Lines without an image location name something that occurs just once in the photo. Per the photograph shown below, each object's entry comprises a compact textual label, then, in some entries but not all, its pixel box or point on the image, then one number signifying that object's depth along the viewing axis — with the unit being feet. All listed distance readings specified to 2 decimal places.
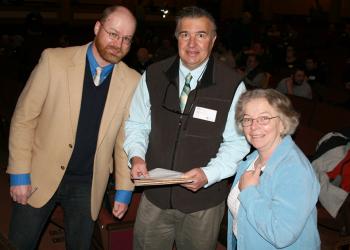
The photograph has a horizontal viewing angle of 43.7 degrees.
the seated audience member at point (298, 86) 20.97
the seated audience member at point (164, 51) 27.72
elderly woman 5.27
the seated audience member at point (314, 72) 25.38
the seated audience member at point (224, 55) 26.00
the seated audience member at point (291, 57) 29.27
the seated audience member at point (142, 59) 23.57
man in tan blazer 6.91
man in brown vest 6.61
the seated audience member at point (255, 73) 22.30
